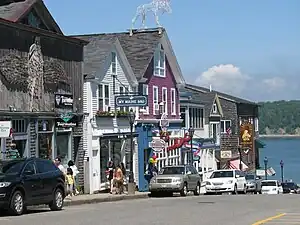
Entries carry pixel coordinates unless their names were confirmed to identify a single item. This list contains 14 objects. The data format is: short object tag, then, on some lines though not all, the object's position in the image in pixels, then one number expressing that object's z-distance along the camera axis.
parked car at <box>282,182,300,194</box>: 67.68
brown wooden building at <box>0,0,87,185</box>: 30.44
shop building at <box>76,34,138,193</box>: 38.29
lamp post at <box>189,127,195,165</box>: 52.73
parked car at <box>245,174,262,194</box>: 47.56
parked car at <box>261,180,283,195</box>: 56.66
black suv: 20.86
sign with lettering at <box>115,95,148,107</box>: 39.09
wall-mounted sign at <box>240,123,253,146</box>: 71.44
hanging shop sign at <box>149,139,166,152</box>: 43.66
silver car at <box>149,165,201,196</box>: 38.00
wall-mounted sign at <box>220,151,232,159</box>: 65.94
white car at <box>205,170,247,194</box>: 43.56
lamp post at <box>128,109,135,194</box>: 38.08
